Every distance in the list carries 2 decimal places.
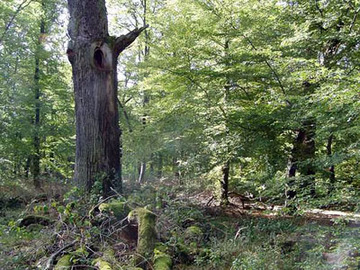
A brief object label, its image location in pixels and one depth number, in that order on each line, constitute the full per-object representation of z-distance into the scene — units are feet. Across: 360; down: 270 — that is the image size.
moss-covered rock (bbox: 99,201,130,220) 13.94
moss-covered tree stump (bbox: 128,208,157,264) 11.78
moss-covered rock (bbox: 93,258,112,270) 9.95
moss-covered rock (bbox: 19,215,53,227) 15.74
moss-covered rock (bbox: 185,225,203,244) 14.35
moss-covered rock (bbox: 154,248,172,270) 10.94
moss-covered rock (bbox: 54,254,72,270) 10.25
